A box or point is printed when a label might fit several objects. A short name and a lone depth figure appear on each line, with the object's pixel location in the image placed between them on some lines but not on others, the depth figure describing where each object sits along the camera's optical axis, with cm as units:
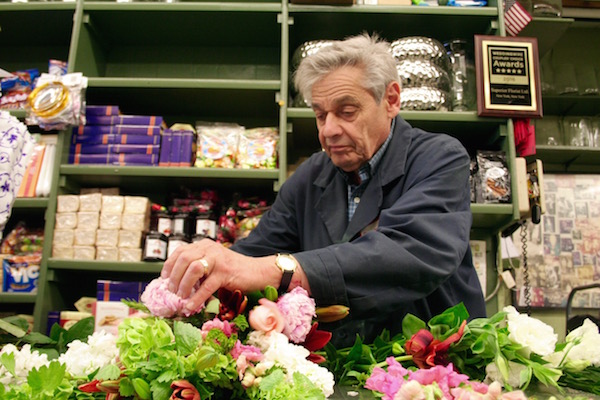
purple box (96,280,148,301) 206
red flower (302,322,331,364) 64
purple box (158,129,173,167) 217
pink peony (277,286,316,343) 61
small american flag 231
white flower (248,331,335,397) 51
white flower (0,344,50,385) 61
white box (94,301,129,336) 203
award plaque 211
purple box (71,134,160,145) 220
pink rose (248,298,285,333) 58
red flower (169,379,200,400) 47
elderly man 74
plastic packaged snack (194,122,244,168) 217
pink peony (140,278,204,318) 63
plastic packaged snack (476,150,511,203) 209
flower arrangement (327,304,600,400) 59
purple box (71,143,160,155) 219
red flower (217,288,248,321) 62
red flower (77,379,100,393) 52
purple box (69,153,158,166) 217
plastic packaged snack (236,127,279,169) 215
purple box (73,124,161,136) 221
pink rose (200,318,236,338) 55
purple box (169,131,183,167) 216
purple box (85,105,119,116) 224
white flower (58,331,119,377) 58
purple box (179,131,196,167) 216
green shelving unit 212
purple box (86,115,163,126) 223
